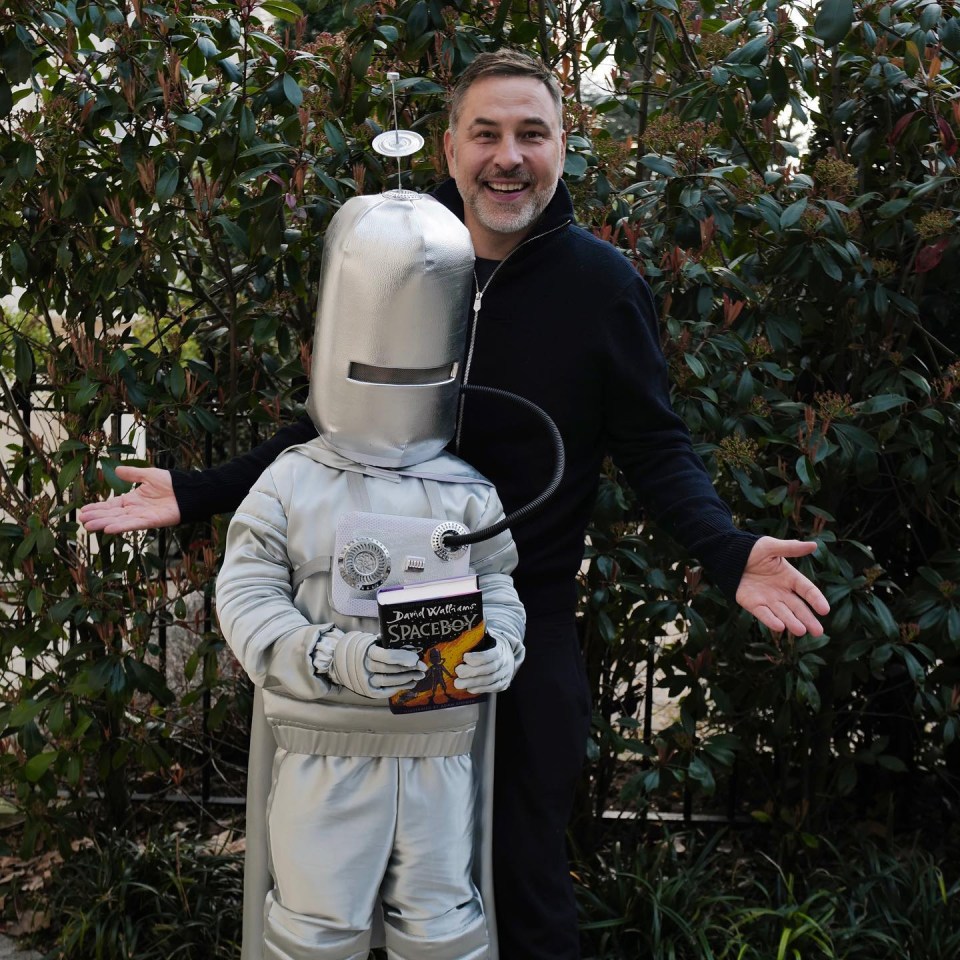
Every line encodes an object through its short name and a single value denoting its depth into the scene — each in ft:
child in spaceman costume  7.08
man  8.40
